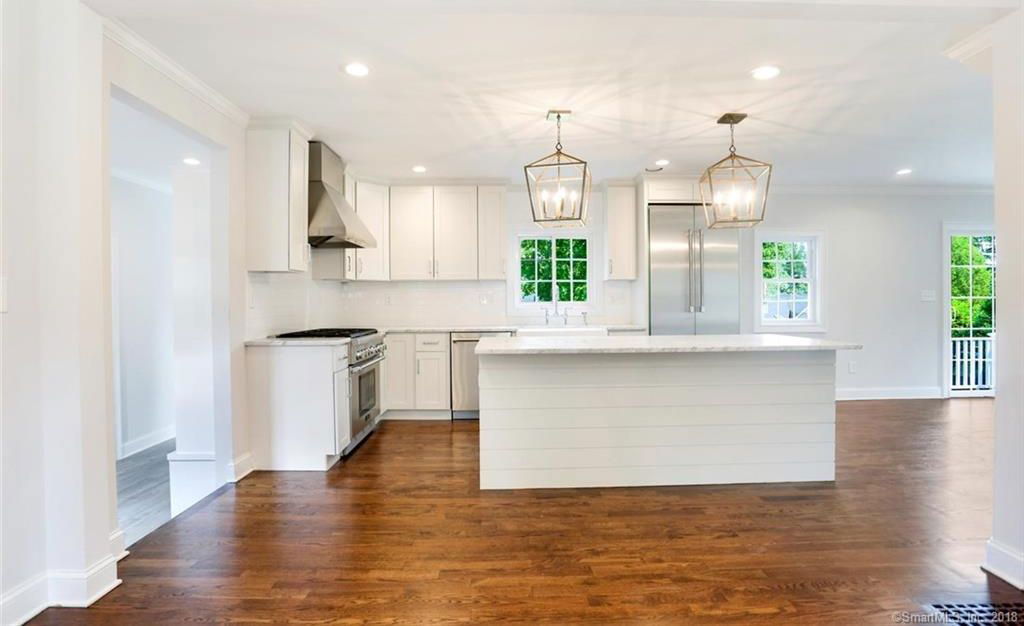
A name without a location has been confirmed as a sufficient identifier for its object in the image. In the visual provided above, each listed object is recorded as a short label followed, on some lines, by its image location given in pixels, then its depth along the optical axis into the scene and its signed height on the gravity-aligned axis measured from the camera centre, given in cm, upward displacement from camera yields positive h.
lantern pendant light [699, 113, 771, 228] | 321 +65
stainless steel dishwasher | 529 -71
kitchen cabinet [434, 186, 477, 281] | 552 +75
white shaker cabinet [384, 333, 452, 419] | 530 -69
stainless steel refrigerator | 533 +33
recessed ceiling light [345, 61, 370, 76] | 284 +129
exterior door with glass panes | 609 -13
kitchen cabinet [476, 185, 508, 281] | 552 +75
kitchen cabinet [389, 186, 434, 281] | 552 +75
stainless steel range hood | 407 +76
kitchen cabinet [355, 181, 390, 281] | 525 +80
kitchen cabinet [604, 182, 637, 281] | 557 +74
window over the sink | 595 +38
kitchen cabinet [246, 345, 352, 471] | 370 -72
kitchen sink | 525 -29
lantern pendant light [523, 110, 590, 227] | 312 +67
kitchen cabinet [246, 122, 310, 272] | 369 +79
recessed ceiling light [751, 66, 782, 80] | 293 +130
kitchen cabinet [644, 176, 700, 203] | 530 +115
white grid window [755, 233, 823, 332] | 602 +25
